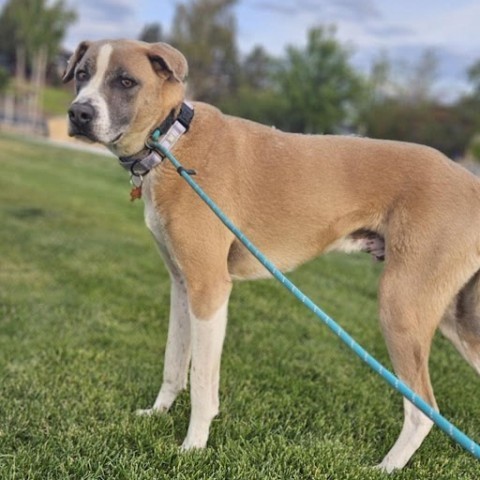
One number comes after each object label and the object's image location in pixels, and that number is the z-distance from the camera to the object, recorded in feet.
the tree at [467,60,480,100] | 150.69
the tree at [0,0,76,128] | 135.33
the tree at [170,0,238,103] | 185.57
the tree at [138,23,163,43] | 229.86
